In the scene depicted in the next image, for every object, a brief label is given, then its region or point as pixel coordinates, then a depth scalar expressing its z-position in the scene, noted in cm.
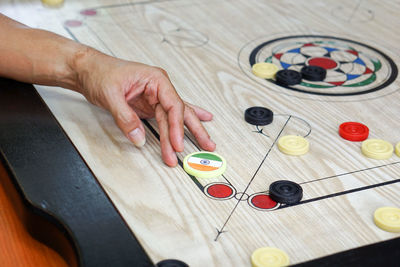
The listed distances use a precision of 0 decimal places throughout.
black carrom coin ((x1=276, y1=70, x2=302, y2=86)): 103
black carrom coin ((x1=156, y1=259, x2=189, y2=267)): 73
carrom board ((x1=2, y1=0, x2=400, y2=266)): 78
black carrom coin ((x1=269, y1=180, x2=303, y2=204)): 81
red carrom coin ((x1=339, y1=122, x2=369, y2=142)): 91
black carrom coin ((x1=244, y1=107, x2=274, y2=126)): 94
